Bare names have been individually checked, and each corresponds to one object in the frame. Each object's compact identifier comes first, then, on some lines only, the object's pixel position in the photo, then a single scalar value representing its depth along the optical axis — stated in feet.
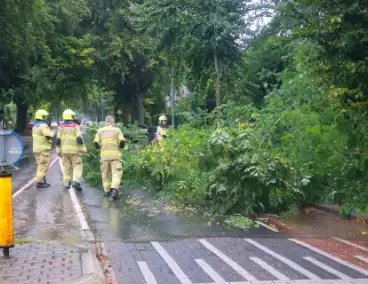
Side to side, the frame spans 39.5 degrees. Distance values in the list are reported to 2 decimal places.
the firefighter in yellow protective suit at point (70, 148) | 40.52
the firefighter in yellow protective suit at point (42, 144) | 41.29
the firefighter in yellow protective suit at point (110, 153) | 37.86
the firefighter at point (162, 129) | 49.58
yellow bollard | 20.13
